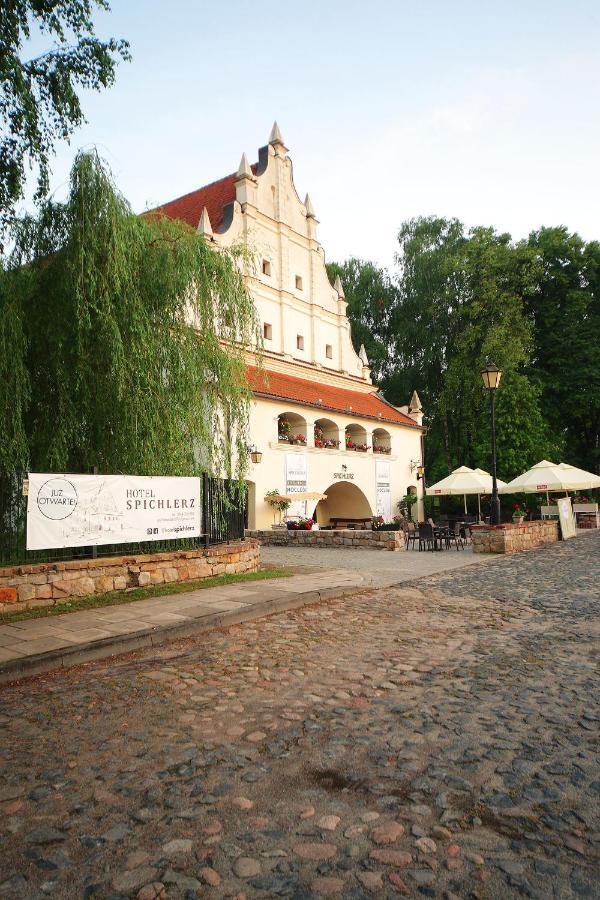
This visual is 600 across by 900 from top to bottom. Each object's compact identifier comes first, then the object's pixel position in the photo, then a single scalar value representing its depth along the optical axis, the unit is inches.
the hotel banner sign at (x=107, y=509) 355.3
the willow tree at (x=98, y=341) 371.9
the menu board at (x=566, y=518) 941.2
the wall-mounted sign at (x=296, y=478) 1067.9
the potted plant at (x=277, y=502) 1011.6
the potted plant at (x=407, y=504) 1349.7
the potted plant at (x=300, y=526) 954.7
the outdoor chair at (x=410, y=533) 864.2
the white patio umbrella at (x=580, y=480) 954.1
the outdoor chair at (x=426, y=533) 786.8
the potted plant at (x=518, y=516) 913.7
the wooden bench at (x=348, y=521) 1219.2
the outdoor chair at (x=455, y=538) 816.4
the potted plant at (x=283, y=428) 1114.7
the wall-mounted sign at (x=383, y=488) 1298.0
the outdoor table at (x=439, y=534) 796.7
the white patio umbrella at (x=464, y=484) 949.8
